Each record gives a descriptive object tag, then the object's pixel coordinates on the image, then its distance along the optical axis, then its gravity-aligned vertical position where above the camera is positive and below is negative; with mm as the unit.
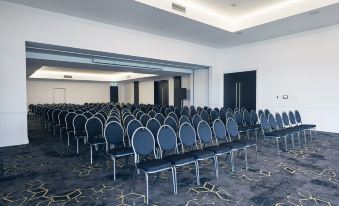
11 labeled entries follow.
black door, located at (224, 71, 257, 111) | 10984 +444
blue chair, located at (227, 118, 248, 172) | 5040 -673
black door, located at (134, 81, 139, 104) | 21453 +684
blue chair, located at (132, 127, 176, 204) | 3118 -819
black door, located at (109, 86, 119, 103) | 23594 +650
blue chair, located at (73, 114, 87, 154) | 5566 -703
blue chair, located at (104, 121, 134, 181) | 4378 -686
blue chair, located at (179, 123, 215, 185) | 3917 -716
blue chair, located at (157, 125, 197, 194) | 3564 -742
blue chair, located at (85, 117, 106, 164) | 5232 -680
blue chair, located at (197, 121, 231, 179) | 4090 -771
